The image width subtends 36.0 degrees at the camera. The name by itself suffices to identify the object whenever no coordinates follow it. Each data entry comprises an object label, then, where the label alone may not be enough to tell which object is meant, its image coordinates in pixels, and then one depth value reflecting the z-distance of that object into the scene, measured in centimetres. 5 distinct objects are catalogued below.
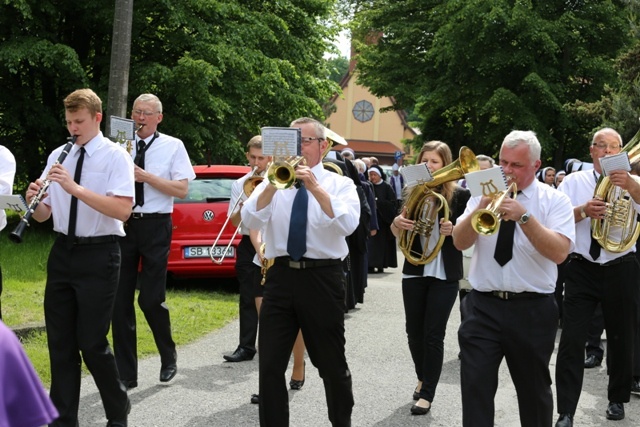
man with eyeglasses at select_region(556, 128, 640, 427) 690
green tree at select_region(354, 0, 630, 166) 3192
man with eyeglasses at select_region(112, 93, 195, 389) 757
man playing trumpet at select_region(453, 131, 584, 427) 527
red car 1266
